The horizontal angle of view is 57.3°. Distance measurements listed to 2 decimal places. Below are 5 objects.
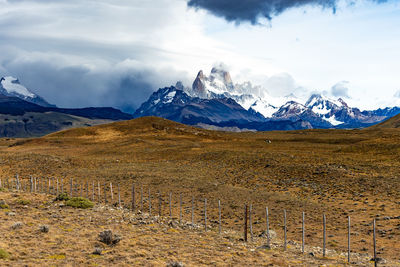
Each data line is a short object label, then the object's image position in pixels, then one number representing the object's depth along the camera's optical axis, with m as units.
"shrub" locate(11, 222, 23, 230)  23.41
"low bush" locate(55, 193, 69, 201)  35.41
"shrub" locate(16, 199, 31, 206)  32.56
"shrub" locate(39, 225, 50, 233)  23.09
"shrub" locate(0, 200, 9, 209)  30.12
